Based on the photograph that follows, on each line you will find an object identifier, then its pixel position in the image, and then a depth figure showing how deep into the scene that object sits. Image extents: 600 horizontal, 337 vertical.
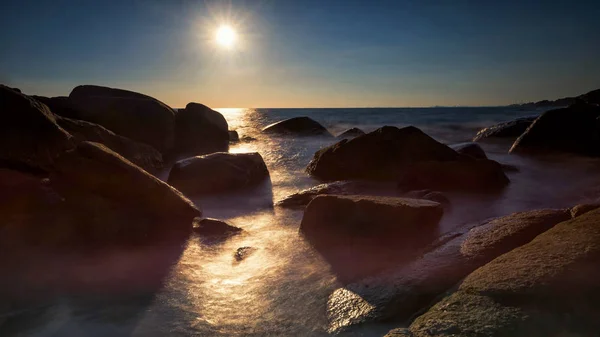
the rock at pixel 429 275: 2.54
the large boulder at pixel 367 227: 3.58
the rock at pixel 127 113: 11.44
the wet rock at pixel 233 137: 18.30
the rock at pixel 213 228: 4.48
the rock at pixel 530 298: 1.93
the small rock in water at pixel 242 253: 3.73
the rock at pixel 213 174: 6.68
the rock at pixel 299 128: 20.44
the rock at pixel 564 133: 10.30
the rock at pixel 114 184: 4.31
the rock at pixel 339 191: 5.91
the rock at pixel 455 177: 6.50
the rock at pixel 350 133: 19.52
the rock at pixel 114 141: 8.25
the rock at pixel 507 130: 15.87
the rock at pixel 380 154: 7.76
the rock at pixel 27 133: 4.75
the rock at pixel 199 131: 13.51
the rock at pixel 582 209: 3.57
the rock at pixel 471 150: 8.97
